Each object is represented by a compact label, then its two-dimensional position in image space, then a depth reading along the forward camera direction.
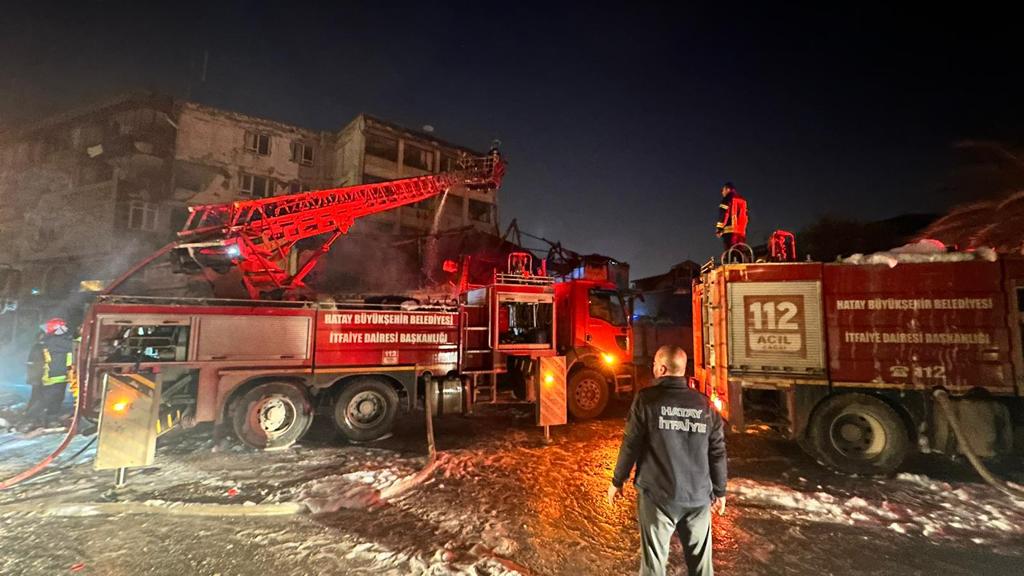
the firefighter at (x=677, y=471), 2.63
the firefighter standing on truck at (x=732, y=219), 7.43
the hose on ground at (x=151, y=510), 4.47
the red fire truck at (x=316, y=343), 6.46
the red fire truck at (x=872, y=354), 5.54
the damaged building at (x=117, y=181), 21.08
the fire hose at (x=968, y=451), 5.11
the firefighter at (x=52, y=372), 8.14
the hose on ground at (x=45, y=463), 5.08
